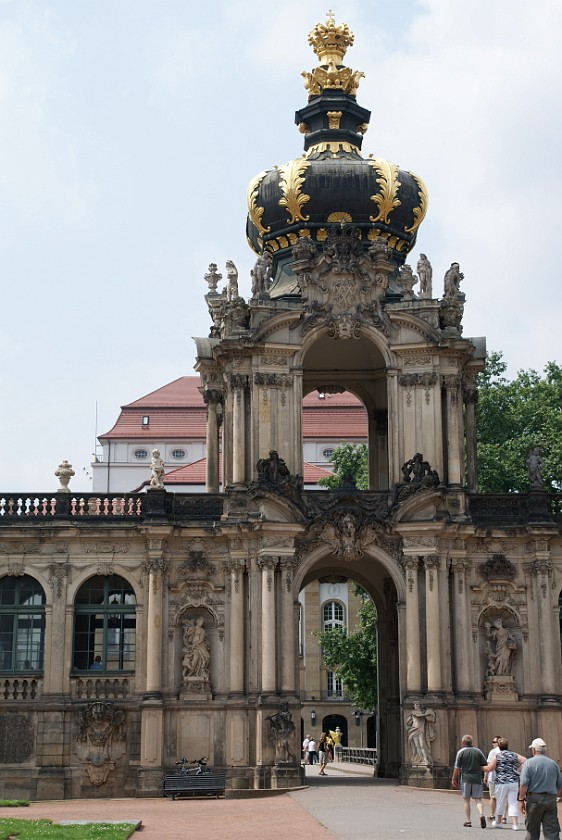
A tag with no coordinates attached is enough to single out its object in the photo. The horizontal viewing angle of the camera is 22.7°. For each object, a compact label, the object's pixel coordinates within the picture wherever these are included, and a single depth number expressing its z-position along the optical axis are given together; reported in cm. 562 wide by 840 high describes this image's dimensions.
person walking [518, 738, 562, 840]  1908
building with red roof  8481
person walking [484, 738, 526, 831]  2425
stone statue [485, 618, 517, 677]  3744
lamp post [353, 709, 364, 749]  7232
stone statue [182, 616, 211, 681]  3709
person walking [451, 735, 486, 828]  2583
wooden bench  3519
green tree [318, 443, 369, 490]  5380
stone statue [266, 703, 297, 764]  3544
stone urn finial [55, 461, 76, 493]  3866
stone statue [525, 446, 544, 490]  3822
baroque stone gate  3650
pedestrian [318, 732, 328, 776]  4653
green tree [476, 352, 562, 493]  4931
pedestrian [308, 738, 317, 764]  5938
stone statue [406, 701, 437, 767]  3559
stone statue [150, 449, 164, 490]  3806
